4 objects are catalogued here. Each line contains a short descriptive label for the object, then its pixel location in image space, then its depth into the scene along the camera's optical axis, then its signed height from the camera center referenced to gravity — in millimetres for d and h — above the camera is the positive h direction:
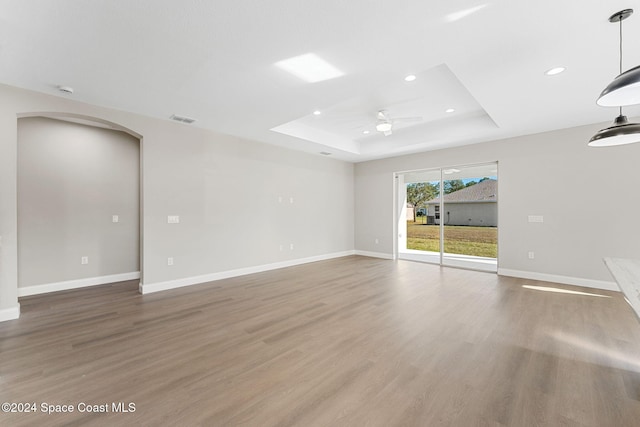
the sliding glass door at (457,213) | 5711 +2
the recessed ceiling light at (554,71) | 2725 +1562
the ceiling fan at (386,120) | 4367 +1657
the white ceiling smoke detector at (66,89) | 3096 +1568
